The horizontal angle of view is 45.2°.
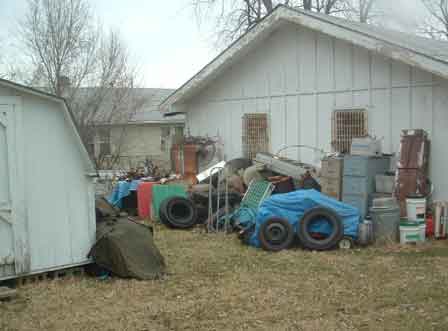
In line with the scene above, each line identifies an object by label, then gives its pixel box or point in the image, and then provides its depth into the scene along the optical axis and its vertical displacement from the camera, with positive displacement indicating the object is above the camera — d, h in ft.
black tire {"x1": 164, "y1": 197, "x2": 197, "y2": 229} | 32.48 -4.40
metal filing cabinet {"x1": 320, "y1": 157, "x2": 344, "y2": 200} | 30.78 -2.21
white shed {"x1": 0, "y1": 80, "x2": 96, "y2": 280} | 20.08 -1.67
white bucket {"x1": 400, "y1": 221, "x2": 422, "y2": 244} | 26.61 -4.74
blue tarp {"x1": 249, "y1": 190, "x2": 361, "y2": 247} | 26.66 -3.60
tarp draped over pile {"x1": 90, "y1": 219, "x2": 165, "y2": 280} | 21.09 -4.43
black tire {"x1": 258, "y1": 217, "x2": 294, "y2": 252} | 26.09 -4.63
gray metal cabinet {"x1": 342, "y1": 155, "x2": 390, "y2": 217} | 29.66 -2.30
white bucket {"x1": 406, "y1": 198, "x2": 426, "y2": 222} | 27.71 -3.70
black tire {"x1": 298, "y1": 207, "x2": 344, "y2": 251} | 25.84 -4.43
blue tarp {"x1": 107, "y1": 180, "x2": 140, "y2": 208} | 39.04 -3.40
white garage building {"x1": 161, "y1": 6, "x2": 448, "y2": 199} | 29.89 +3.35
